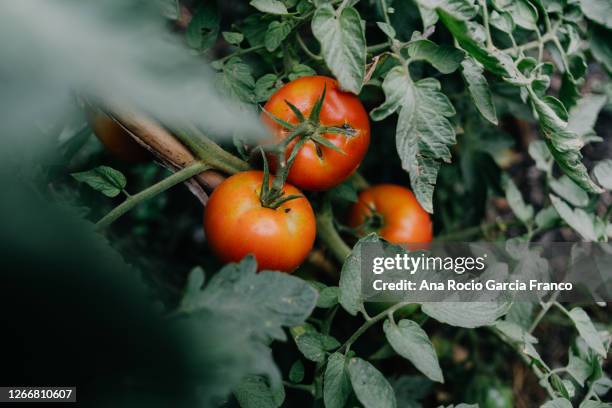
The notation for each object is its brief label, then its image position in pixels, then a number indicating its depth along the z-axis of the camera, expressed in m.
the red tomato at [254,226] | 0.67
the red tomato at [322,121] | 0.69
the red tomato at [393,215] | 0.92
